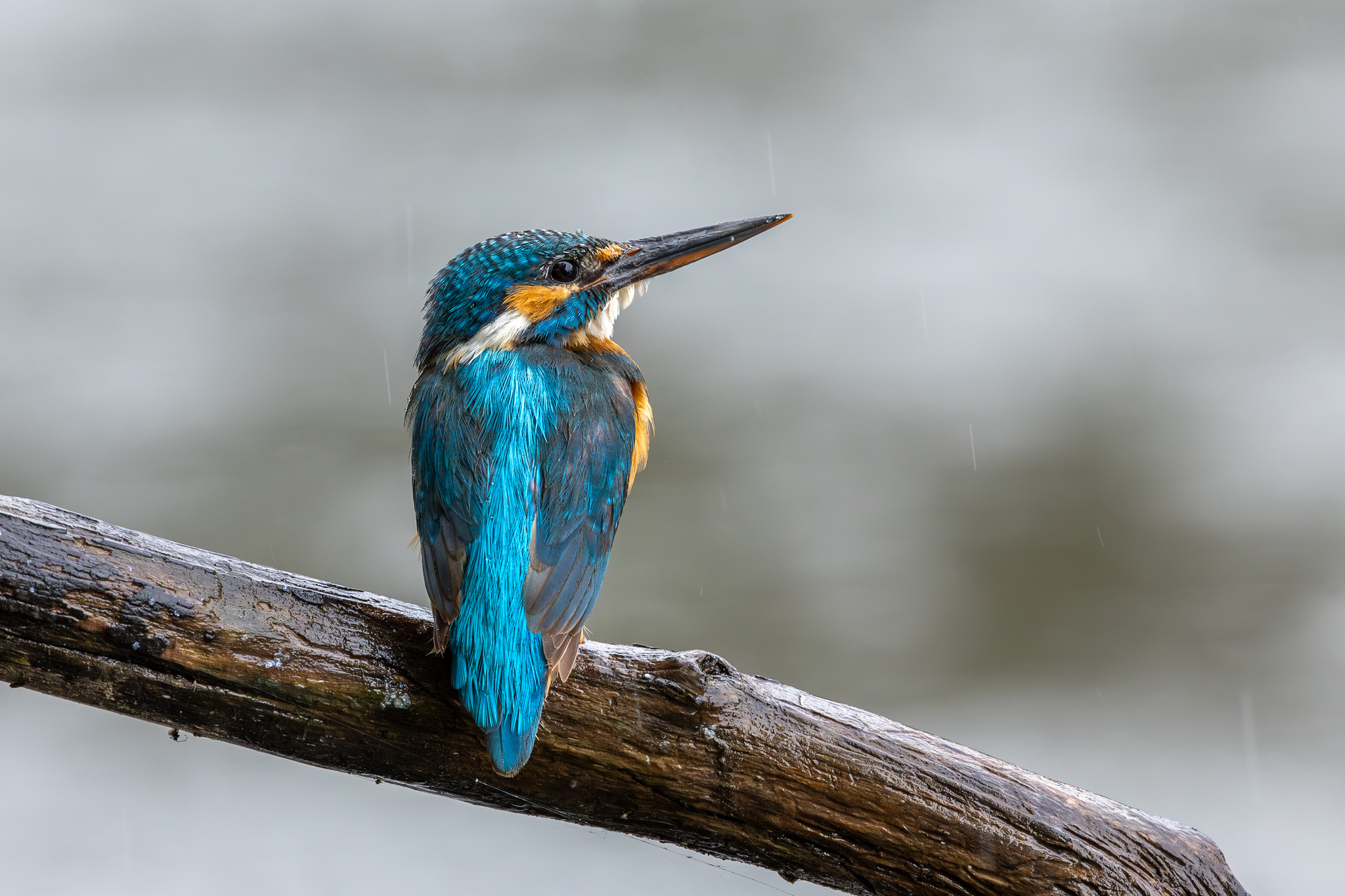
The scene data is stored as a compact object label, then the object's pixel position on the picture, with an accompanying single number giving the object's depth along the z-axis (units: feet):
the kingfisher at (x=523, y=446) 16.50
